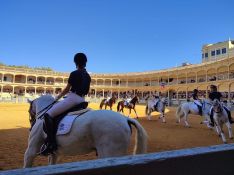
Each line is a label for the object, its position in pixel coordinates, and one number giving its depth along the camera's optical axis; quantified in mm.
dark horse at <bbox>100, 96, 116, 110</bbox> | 23612
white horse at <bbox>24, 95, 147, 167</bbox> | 3273
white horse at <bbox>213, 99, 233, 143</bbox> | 9468
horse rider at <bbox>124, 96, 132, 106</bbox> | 20688
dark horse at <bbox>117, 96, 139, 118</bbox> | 20183
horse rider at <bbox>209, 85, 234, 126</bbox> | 9656
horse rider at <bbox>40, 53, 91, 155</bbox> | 3730
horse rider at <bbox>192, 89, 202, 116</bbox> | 14141
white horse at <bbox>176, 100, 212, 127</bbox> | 12927
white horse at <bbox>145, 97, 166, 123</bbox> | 17531
